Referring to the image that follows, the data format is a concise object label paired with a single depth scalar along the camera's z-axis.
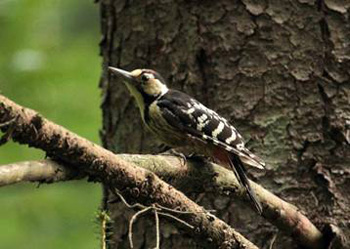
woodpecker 7.70
